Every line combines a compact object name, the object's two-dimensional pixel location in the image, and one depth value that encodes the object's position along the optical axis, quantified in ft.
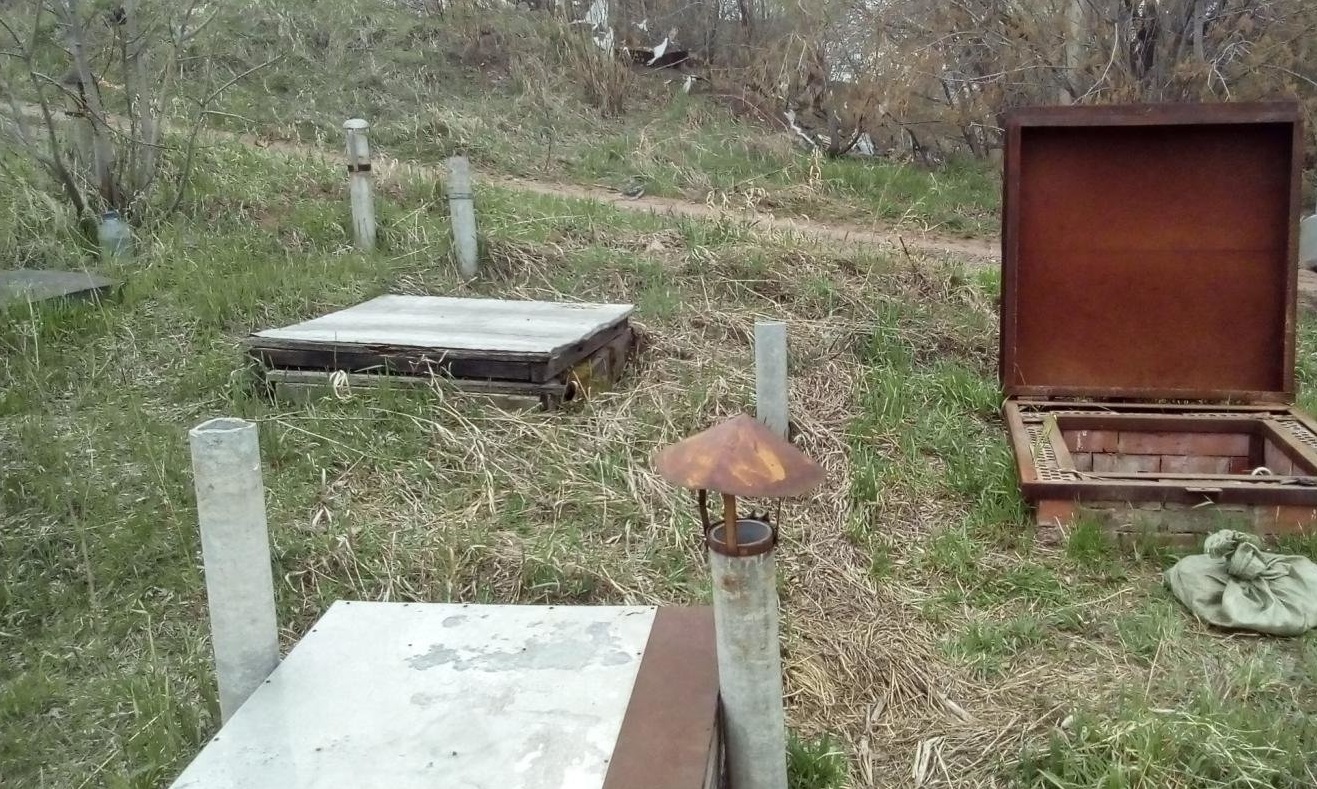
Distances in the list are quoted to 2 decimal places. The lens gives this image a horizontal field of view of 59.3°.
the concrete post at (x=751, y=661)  7.77
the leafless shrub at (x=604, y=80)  49.80
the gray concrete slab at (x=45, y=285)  19.66
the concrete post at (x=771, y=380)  14.99
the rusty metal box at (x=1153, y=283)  17.62
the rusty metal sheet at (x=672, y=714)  7.36
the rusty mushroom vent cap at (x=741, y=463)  7.38
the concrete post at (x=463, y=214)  23.43
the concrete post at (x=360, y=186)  24.89
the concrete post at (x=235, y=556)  8.41
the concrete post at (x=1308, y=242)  19.01
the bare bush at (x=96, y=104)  23.68
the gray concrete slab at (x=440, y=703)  7.48
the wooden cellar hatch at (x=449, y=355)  16.83
